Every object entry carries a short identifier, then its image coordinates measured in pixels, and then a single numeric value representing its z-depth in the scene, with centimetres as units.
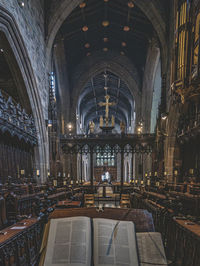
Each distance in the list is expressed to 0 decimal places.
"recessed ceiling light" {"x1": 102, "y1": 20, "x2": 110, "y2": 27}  1402
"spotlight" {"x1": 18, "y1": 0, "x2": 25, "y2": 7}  760
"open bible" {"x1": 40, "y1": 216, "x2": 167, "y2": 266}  150
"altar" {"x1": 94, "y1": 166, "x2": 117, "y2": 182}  3182
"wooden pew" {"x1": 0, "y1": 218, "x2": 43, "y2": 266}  247
